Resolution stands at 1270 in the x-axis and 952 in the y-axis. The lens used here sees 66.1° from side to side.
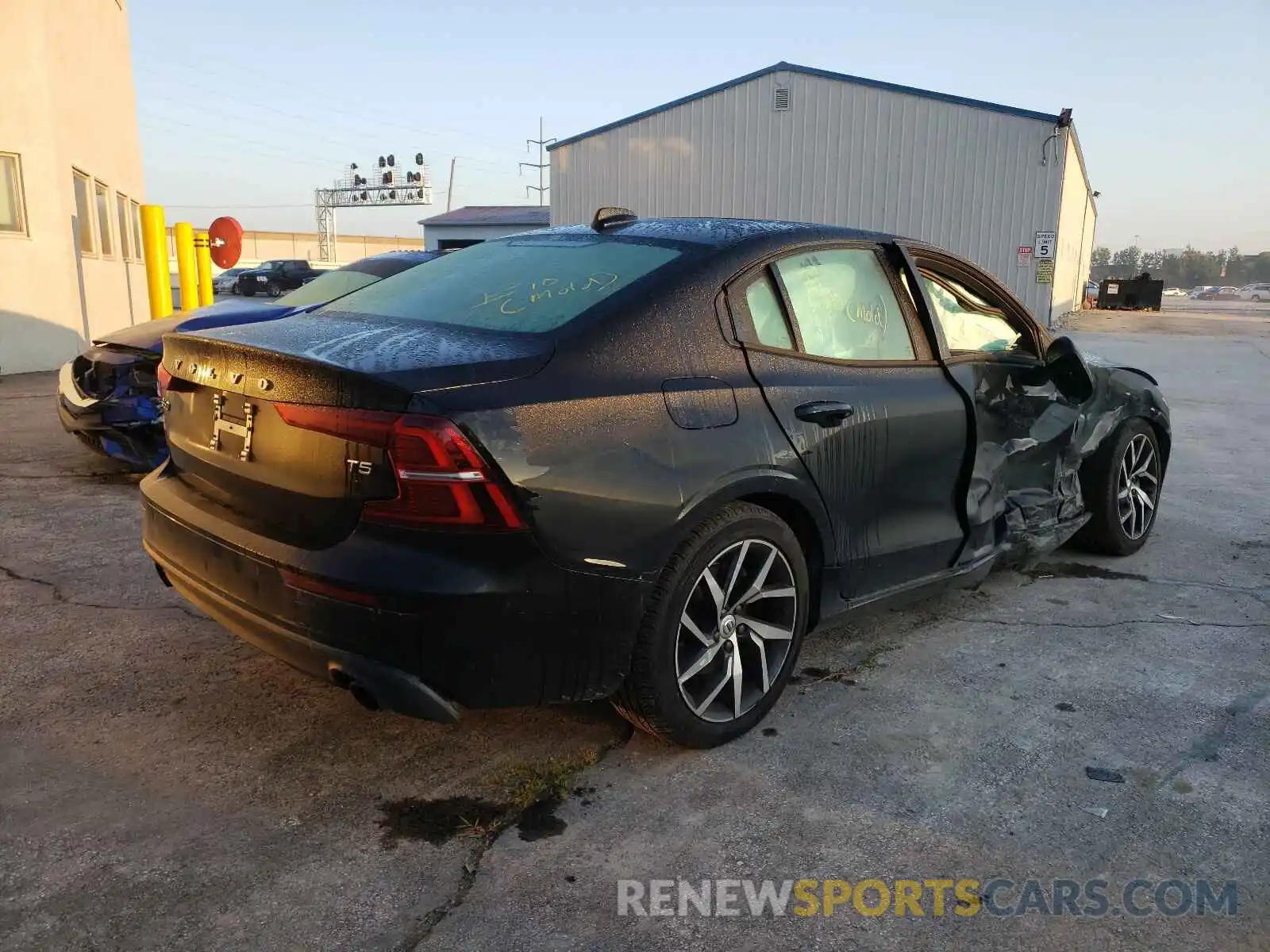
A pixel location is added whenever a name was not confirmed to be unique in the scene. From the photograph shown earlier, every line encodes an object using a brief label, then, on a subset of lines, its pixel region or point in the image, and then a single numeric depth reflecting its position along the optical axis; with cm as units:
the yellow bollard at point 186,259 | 1169
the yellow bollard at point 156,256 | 1210
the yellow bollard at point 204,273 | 1197
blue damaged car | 593
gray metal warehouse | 2227
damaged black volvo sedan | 237
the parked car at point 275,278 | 4094
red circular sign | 1099
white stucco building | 1184
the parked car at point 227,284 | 4169
